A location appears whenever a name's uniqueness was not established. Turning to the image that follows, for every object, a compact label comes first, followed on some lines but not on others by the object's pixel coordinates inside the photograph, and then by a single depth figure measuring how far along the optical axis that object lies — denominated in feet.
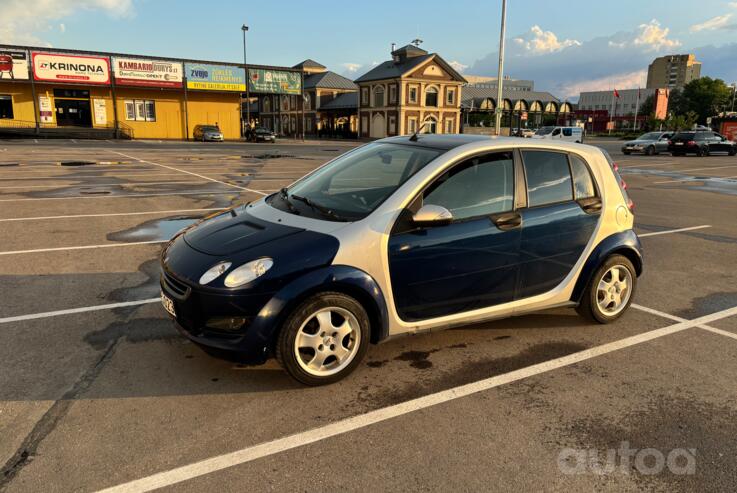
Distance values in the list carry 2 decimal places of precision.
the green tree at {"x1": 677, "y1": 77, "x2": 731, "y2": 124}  364.38
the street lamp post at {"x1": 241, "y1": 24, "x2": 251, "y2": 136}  197.47
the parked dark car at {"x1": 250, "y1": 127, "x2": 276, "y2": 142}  159.43
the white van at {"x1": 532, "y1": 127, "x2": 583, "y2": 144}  134.04
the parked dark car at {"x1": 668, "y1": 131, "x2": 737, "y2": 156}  109.91
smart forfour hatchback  11.48
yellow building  132.05
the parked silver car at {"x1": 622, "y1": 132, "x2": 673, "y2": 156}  113.70
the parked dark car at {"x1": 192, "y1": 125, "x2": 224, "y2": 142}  143.02
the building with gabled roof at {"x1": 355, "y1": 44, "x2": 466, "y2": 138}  196.85
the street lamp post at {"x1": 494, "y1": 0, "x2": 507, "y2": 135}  91.81
